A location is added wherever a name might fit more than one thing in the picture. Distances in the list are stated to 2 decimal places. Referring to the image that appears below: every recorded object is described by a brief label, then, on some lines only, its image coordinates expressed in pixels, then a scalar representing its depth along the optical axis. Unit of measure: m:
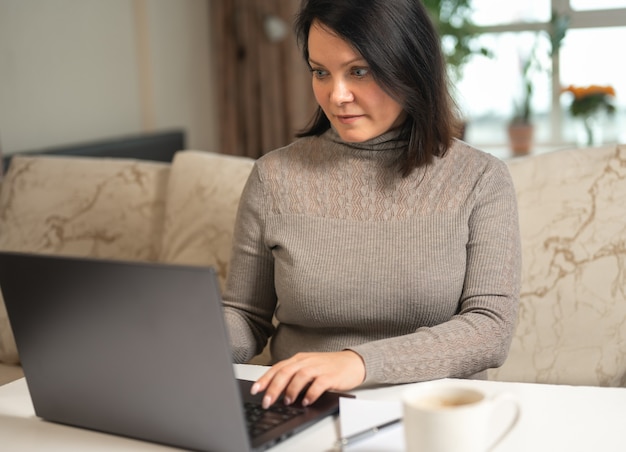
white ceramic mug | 0.78
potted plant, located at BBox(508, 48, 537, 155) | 4.23
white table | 0.92
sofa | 1.66
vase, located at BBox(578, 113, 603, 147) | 4.12
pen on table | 0.93
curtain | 4.45
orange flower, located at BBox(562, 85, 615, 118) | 3.99
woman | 1.34
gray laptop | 0.84
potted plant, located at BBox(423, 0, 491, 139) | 4.12
